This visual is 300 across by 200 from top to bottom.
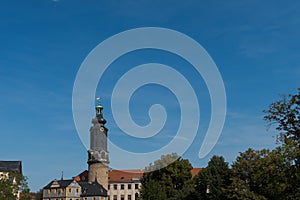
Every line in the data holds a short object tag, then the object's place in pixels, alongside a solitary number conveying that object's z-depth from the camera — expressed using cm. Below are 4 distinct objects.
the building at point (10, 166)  9062
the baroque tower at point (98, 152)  10794
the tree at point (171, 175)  7181
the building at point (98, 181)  10494
